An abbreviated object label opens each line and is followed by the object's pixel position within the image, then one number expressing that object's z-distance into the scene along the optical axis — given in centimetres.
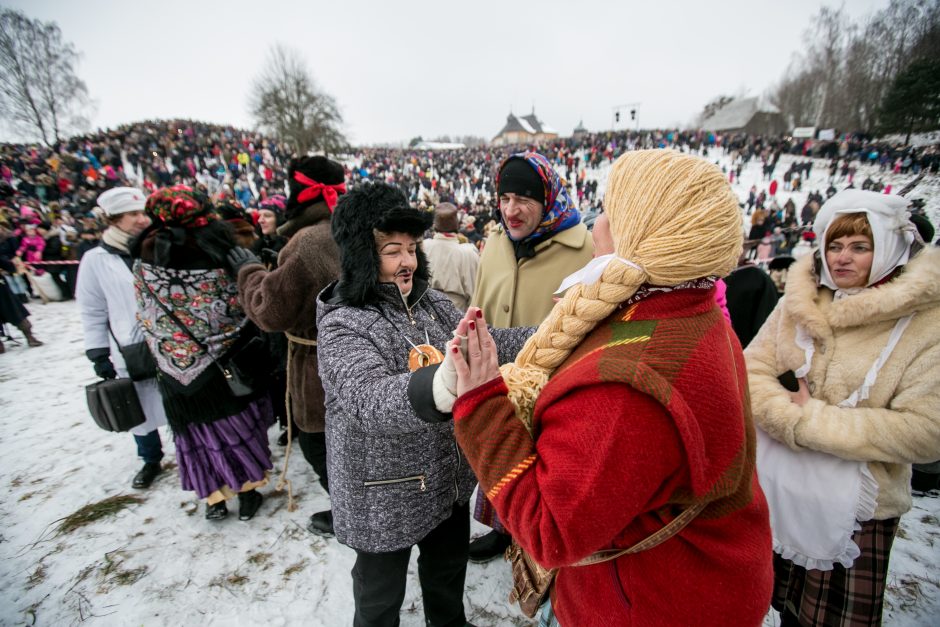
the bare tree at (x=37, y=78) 2073
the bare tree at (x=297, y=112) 2789
